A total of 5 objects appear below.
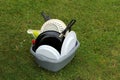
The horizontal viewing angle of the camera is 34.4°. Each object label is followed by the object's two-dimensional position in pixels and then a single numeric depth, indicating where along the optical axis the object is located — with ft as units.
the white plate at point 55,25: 5.37
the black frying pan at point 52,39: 5.18
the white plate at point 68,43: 5.10
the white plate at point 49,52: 5.03
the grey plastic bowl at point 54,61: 5.12
